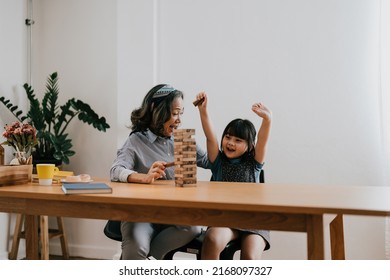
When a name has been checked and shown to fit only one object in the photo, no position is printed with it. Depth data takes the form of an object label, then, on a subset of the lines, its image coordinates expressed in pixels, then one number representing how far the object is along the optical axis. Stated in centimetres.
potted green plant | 352
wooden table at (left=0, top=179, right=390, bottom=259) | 152
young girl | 240
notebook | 179
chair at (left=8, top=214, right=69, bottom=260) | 310
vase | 219
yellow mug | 210
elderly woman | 216
